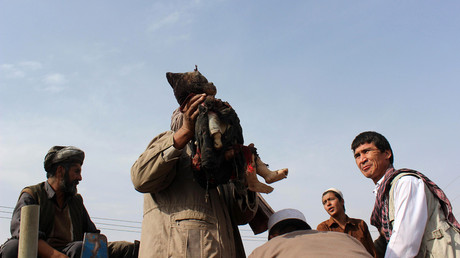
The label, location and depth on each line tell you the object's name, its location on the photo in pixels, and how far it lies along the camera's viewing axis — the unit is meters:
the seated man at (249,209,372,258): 2.49
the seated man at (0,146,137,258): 4.02
